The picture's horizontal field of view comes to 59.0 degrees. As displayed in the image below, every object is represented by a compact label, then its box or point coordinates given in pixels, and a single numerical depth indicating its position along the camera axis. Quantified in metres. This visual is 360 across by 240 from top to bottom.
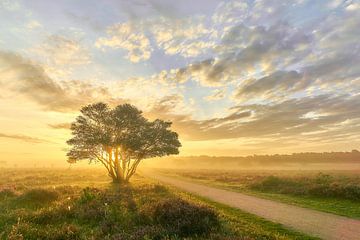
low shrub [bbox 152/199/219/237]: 12.83
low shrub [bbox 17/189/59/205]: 23.31
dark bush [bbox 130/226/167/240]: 11.74
